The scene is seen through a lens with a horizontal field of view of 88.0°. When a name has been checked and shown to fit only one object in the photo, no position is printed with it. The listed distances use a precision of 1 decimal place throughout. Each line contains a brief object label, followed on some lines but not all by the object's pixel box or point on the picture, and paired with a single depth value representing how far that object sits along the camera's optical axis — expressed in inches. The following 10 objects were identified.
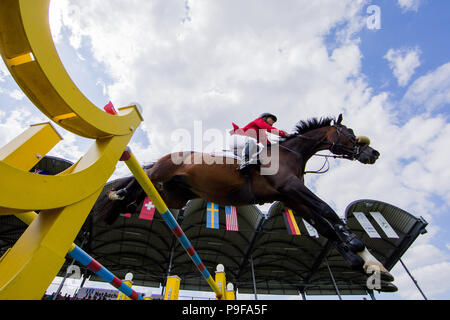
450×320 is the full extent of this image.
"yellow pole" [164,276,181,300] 200.8
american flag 444.1
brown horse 82.9
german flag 471.9
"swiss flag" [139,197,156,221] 391.9
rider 109.0
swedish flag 432.8
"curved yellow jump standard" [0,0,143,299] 31.1
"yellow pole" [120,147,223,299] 63.1
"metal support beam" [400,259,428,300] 556.5
